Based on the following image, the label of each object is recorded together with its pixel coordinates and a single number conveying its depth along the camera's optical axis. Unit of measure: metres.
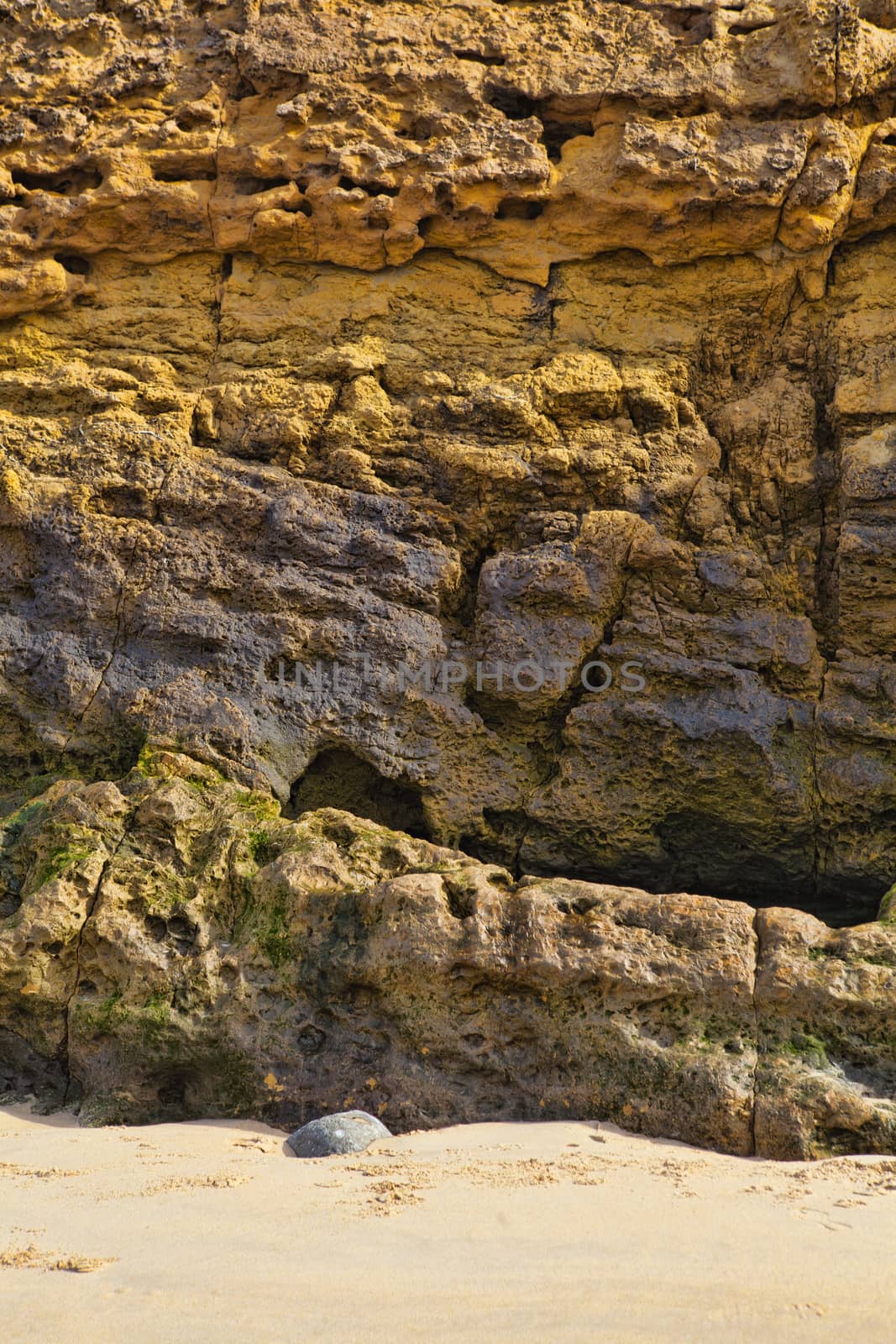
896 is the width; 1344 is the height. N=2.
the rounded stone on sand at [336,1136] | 4.22
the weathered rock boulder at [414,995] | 4.43
